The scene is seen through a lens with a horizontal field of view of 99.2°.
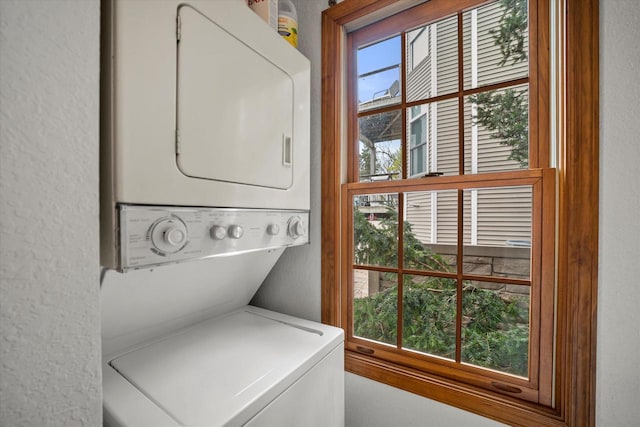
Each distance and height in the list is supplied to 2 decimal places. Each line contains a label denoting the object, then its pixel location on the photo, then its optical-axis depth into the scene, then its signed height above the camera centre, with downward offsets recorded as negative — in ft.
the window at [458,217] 4.33 -0.12
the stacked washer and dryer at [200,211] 2.82 -0.01
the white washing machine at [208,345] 3.01 -2.19
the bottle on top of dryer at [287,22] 5.21 +3.63
